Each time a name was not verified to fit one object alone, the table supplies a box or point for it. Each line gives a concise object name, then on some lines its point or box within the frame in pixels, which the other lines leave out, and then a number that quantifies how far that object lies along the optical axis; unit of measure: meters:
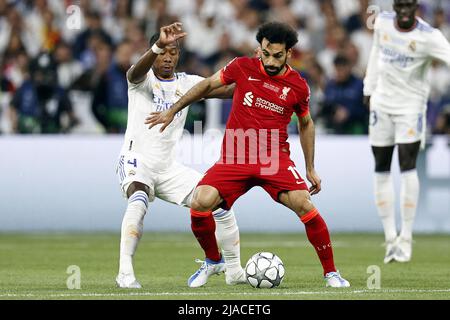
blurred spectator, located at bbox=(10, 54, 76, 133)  17.09
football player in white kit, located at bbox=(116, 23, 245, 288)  9.62
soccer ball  9.31
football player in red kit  9.30
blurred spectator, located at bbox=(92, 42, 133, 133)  16.92
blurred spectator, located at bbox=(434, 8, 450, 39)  19.44
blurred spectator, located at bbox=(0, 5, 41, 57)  19.12
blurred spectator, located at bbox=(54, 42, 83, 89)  17.73
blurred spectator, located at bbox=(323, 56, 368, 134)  17.08
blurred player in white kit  12.33
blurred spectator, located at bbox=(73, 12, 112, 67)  18.66
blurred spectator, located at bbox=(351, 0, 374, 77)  19.48
